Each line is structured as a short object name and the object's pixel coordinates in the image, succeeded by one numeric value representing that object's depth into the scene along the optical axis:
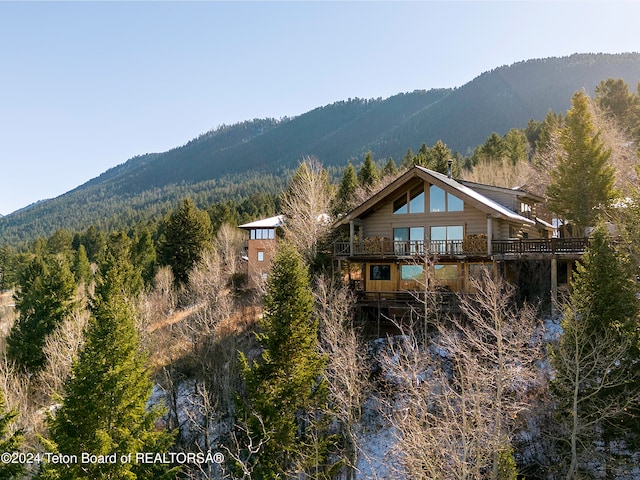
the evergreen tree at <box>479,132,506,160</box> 49.84
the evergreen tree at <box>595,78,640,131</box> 43.09
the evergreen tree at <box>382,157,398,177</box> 44.38
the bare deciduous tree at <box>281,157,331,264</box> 26.91
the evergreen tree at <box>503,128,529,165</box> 48.78
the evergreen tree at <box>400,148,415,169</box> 48.36
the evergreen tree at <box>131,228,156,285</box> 44.91
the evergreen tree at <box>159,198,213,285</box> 40.78
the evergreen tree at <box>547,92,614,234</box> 24.88
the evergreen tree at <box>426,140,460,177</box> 41.78
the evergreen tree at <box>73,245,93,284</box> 50.31
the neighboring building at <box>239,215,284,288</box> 37.04
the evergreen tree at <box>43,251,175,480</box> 12.79
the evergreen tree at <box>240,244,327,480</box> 15.39
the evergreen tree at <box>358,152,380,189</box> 40.90
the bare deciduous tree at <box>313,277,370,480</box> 15.18
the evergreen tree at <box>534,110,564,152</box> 42.34
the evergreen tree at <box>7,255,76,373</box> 27.00
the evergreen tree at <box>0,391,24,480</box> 14.03
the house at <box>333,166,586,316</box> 22.34
